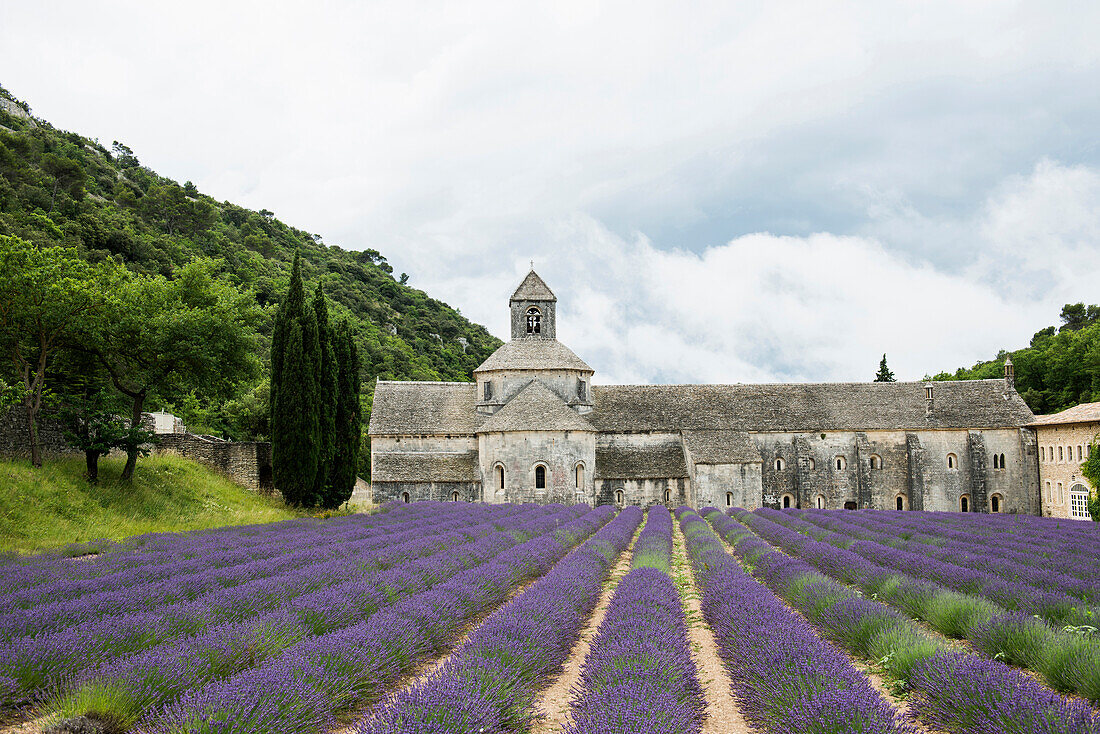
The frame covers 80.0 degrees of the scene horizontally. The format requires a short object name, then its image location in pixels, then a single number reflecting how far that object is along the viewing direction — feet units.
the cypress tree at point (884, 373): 237.04
